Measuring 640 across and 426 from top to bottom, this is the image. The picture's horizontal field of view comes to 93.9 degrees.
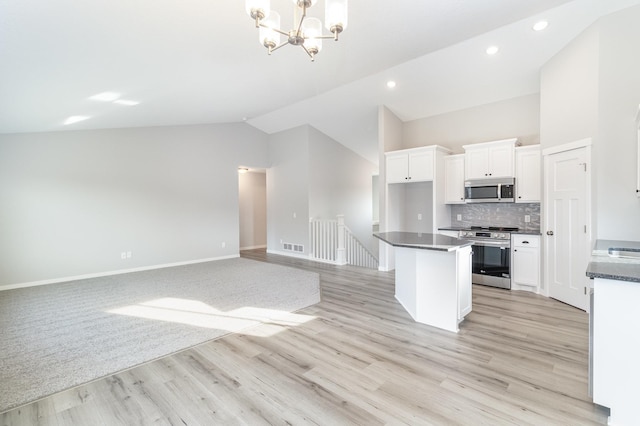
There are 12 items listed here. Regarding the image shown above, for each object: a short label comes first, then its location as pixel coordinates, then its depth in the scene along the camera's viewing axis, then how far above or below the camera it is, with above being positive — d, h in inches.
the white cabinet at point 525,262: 173.0 -33.3
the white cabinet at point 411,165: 211.3 +31.1
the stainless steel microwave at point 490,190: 188.1 +10.2
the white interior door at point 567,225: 144.1 -10.2
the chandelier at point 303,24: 81.2 +54.8
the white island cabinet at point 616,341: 67.8 -32.3
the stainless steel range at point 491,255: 181.8 -31.0
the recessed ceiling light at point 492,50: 156.5 +82.7
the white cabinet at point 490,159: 187.5 +30.4
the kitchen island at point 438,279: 122.7 -31.7
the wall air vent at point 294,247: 304.5 -40.4
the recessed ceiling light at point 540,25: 137.8 +83.9
